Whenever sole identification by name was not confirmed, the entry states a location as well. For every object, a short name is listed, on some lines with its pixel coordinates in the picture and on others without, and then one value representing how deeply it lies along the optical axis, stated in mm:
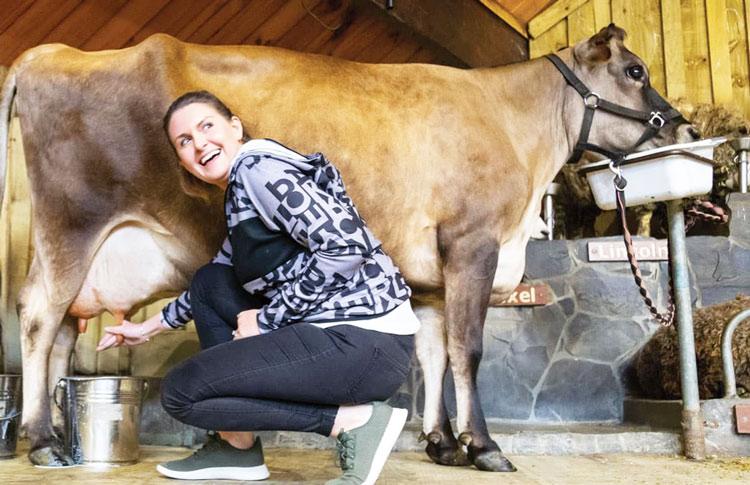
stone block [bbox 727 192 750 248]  4523
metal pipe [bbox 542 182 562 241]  4883
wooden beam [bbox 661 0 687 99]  5656
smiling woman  1847
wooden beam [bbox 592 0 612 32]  5895
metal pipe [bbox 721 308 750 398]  3088
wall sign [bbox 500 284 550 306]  4379
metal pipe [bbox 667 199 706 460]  3107
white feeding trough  2975
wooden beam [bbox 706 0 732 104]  5582
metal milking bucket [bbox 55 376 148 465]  2645
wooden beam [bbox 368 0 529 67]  5188
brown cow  2734
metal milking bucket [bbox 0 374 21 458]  2750
